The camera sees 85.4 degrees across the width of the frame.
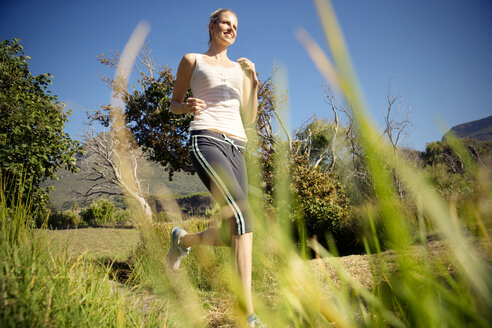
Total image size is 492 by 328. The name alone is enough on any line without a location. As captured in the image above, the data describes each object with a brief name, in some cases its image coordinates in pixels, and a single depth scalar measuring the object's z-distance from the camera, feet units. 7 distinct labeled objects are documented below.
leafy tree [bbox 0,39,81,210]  14.08
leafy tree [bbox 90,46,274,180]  30.09
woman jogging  4.40
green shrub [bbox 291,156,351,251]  20.66
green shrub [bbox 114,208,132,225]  59.16
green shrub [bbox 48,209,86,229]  47.29
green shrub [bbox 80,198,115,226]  54.60
